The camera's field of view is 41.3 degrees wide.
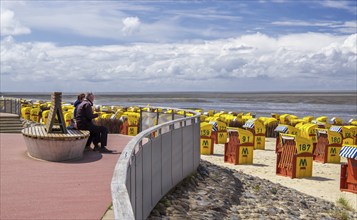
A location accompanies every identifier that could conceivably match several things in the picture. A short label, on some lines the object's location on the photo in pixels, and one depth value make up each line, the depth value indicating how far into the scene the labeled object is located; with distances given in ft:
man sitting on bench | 35.70
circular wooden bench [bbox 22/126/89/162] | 31.60
